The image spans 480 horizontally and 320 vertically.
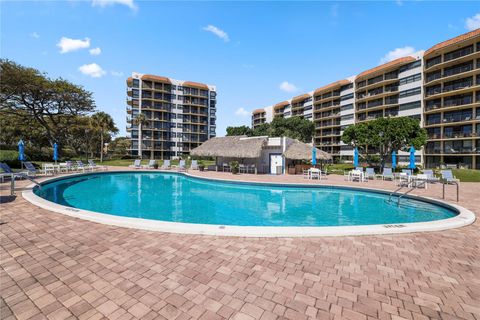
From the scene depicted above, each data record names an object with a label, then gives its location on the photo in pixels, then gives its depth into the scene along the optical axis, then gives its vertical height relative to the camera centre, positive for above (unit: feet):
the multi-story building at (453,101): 103.24 +29.78
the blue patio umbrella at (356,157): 70.59 +0.22
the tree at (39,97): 93.38 +30.26
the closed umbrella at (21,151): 52.52 +1.68
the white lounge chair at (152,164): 84.95 -2.49
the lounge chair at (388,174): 59.88 -4.59
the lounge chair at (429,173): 51.93 -3.97
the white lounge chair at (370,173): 63.75 -4.52
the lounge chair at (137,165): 86.67 -2.96
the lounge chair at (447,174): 50.36 -3.86
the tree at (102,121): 132.67 +22.89
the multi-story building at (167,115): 173.88 +38.22
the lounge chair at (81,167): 69.30 -3.00
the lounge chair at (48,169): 58.08 -3.06
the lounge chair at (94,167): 75.13 -3.27
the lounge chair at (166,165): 88.84 -3.02
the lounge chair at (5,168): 44.14 -2.13
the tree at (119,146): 195.00 +10.84
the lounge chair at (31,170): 53.52 -3.07
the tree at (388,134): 80.69 +9.23
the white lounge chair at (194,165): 84.89 -2.90
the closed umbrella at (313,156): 66.57 +0.37
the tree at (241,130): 180.93 +23.29
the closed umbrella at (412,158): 55.67 -0.22
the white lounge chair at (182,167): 81.93 -3.58
